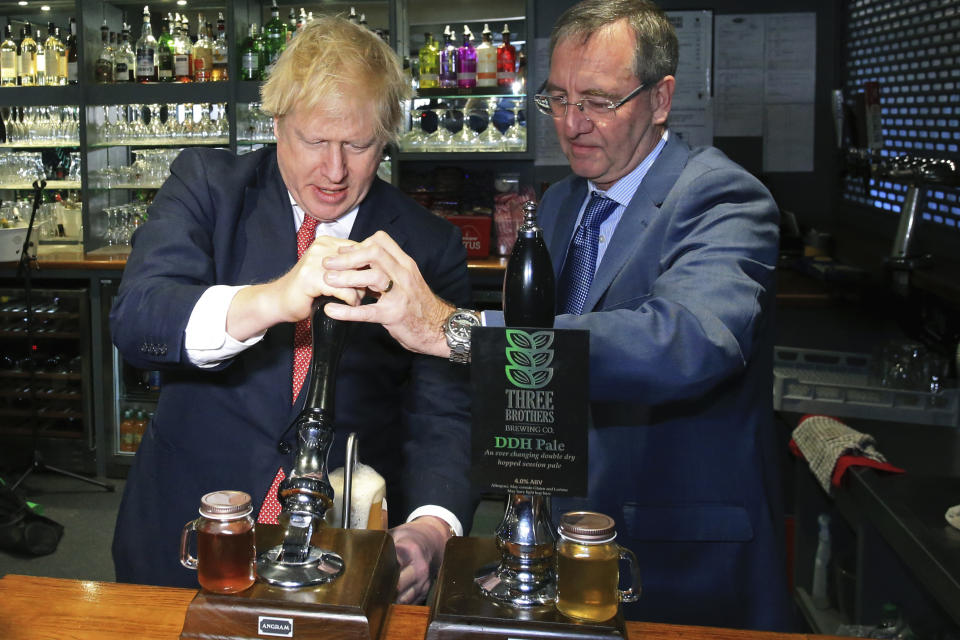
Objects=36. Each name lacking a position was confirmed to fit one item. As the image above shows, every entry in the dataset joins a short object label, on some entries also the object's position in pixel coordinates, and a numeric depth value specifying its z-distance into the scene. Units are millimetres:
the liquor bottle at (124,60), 5453
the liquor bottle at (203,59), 5395
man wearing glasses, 1437
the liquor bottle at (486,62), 5125
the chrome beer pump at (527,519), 1106
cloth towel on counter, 2684
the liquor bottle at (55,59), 5621
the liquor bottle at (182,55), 5391
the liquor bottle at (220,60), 5402
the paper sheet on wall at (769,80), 5496
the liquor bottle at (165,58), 5453
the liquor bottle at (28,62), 5629
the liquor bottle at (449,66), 5160
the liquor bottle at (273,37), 5332
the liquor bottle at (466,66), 5121
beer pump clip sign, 1057
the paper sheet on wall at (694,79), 5480
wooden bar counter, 1239
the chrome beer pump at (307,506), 1190
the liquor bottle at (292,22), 5324
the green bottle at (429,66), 5199
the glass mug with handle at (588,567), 1086
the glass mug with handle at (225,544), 1149
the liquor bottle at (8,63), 5621
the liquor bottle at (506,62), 5145
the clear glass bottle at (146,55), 5375
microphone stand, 4762
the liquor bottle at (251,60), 5289
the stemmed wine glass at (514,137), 5270
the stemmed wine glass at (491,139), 5273
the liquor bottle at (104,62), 5427
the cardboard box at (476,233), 5047
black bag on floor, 4102
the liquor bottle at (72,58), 5559
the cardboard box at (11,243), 4848
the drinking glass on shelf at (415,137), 5301
